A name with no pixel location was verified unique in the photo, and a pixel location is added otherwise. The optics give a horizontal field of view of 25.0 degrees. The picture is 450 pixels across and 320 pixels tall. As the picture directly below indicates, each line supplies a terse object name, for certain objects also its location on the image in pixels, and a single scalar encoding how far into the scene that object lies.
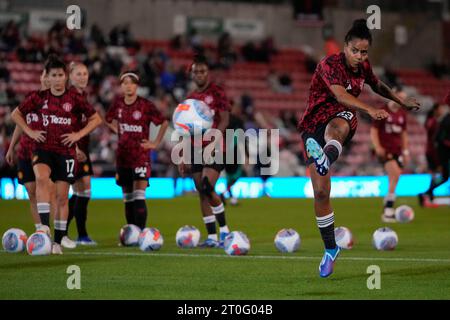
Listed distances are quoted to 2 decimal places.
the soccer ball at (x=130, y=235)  14.03
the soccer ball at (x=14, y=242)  12.96
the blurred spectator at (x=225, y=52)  36.72
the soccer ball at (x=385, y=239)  13.28
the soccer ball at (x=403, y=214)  19.23
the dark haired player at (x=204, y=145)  13.60
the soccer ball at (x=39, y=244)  12.34
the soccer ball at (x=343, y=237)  13.20
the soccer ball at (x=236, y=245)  12.55
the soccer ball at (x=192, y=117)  13.49
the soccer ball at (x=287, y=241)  12.98
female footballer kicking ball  10.08
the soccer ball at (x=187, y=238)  13.66
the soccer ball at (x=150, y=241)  13.08
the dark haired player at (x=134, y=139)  14.28
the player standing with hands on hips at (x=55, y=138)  12.52
